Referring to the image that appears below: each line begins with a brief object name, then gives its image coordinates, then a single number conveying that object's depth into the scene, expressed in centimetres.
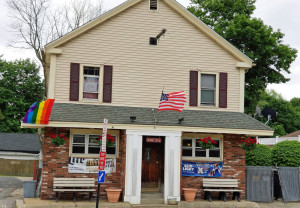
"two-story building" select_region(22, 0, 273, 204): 1521
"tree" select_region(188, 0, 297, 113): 2920
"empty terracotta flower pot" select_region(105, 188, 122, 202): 1477
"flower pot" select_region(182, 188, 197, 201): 1531
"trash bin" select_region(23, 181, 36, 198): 1556
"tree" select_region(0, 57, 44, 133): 4584
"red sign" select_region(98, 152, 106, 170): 1125
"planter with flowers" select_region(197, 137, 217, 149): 1585
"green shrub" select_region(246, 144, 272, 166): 1969
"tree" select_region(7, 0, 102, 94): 2735
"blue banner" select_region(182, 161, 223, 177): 1622
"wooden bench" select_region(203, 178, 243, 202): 1586
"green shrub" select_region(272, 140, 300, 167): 1923
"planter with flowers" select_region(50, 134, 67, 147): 1475
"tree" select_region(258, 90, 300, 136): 5656
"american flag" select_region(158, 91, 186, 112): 1492
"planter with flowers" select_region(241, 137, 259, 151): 1631
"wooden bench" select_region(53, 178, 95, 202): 1467
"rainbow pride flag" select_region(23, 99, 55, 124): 1409
